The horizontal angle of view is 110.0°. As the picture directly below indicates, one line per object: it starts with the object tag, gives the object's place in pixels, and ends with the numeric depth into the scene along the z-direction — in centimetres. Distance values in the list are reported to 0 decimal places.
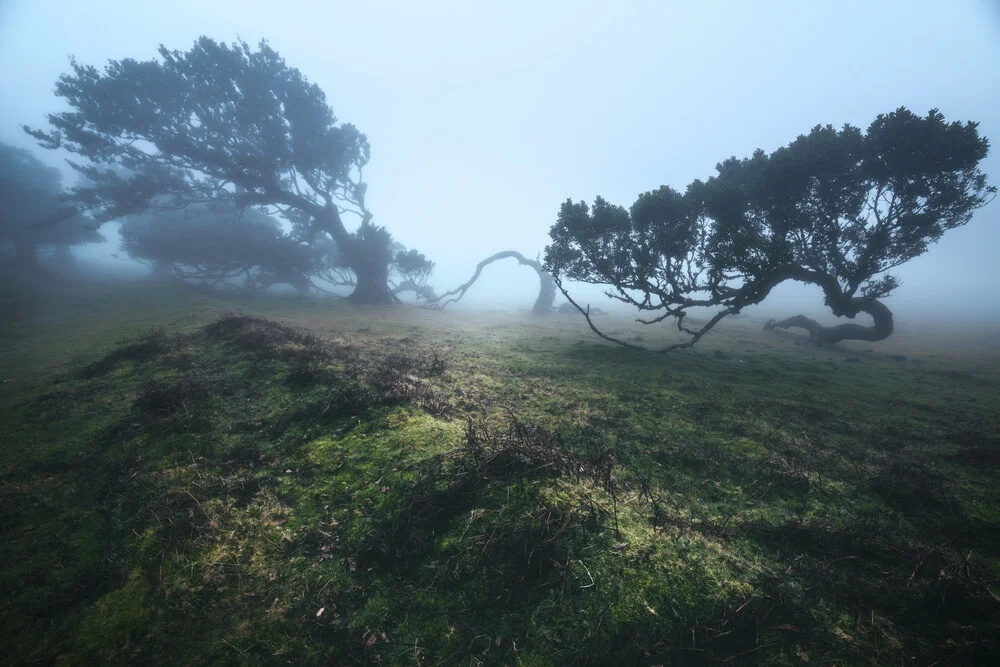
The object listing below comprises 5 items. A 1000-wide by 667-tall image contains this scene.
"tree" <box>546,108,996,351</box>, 1388
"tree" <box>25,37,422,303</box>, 2923
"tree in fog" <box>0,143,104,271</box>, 3678
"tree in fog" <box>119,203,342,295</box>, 3788
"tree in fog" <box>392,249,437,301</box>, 4994
